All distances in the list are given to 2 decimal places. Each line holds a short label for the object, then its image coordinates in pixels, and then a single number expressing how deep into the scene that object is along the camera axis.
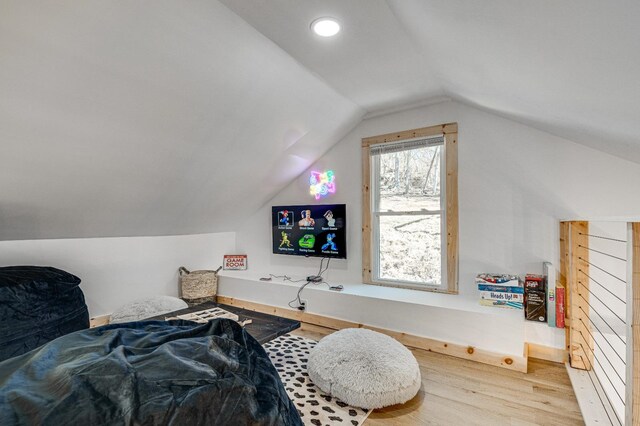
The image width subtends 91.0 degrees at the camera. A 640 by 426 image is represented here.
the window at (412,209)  3.23
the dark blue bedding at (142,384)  0.69
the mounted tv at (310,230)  3.74
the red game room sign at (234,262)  4.61
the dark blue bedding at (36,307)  2.21
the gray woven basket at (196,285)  4.08
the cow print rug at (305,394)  1.91
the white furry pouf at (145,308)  3.19
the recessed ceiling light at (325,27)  1.90
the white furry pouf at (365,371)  1.99
